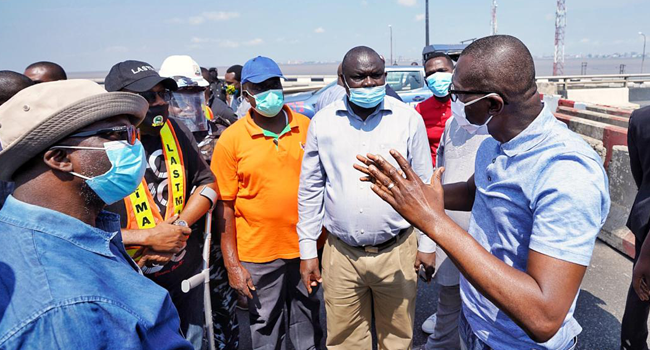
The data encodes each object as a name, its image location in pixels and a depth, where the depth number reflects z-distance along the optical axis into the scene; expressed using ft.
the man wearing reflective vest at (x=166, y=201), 7.20
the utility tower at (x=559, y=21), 259.60
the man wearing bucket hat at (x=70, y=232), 3.37
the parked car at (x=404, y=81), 34.06
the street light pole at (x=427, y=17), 65.92
